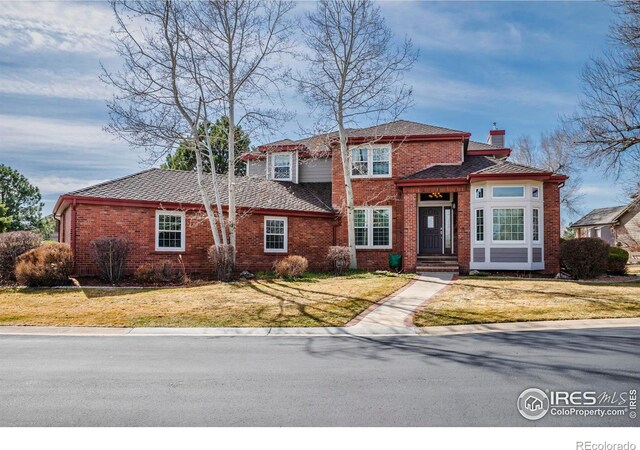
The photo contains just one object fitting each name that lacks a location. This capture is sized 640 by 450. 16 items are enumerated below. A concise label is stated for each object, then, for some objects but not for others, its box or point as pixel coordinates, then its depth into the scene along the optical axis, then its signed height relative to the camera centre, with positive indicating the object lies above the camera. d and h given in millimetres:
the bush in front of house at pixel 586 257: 18000 -890
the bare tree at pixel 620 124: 19266 +4756
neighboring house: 41500 +724
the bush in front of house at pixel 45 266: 15219 -1010
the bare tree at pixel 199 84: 17672 +5927
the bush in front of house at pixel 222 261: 17531 -979
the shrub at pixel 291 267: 17766 -1244
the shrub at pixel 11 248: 16359 -448
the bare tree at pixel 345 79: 20484 +6889
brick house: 18688 +1092
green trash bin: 20938 -1234
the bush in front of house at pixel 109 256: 16391 -730
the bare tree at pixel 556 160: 42750 +7030
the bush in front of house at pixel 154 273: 16656 -1357
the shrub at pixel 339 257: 19812 -951
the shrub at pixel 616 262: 20250 -1219
